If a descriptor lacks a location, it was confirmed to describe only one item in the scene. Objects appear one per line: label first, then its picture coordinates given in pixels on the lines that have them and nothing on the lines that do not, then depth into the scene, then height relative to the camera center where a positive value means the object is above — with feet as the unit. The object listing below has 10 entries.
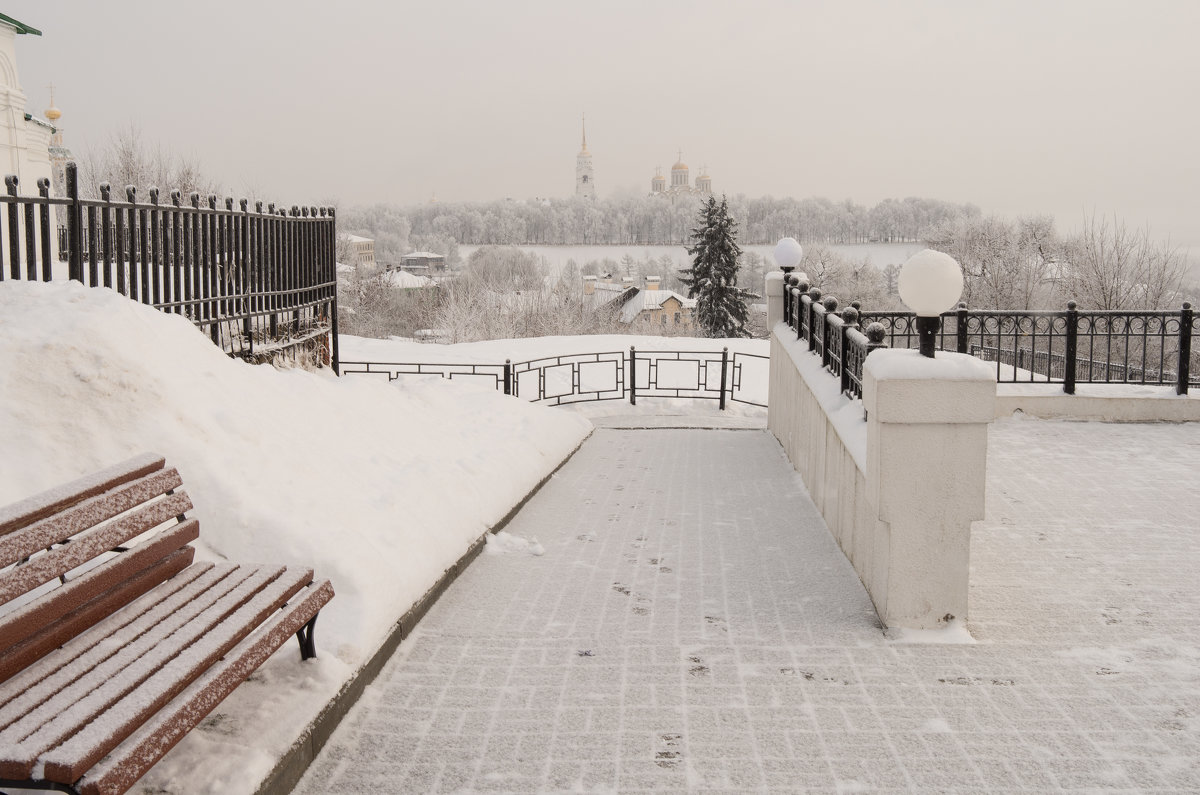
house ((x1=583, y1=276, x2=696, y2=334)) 206.52 -3.40
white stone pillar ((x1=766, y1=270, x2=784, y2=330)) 38.52 -0.26
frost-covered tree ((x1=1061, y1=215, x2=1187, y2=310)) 144.05 +3.24
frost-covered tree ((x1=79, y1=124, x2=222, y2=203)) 131.75 +15.68
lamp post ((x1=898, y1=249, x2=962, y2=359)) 16.38 +0.09
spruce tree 165.17 +2.65
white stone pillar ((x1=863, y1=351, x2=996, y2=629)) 15.55 -2.98
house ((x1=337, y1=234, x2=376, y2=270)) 236.75 +11.08
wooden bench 8.29 -3.83
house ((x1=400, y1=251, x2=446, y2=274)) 331.02 +9.74
